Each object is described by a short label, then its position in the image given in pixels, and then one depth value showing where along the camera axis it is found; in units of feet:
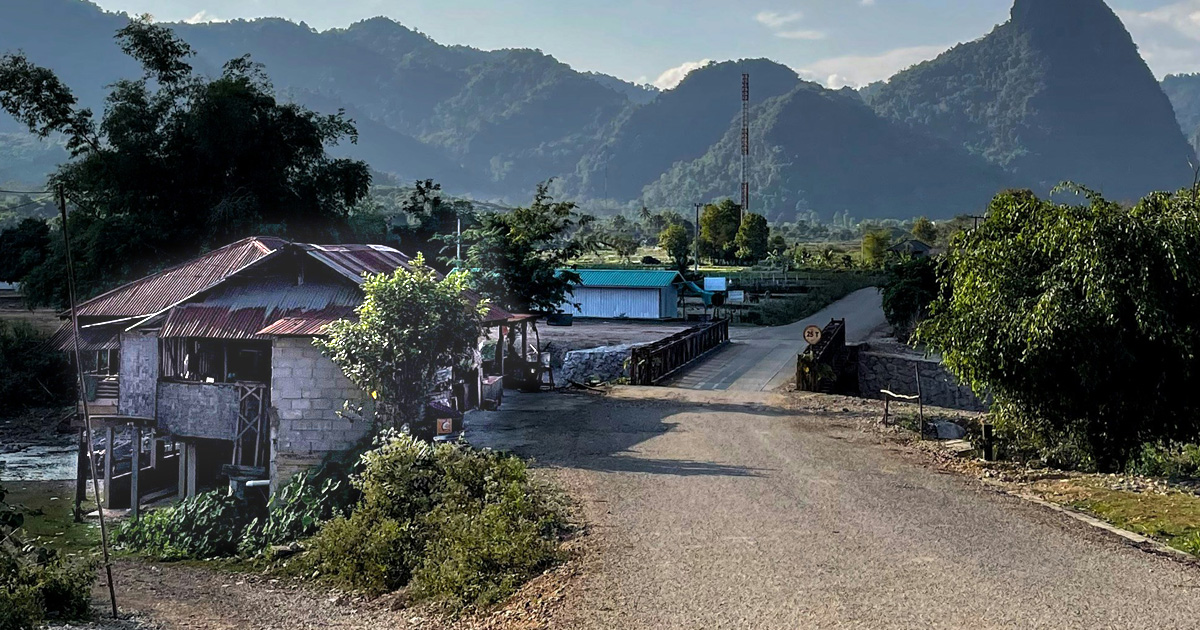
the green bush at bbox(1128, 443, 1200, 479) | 60.13
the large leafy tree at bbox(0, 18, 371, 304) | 126.11
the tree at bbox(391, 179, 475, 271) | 154.71
